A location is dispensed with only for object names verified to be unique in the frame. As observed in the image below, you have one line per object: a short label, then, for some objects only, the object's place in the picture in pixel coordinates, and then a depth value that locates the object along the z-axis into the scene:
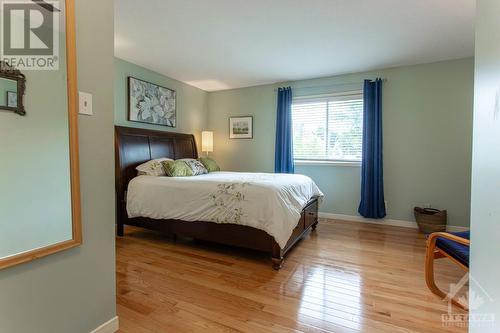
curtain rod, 3.96
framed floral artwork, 3.62
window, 4.02
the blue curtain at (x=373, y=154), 3.76
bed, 2.35
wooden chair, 1.58
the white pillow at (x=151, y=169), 3.29
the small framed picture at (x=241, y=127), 4.82
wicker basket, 3.33
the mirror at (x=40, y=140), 1.07
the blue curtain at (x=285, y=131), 4.38
